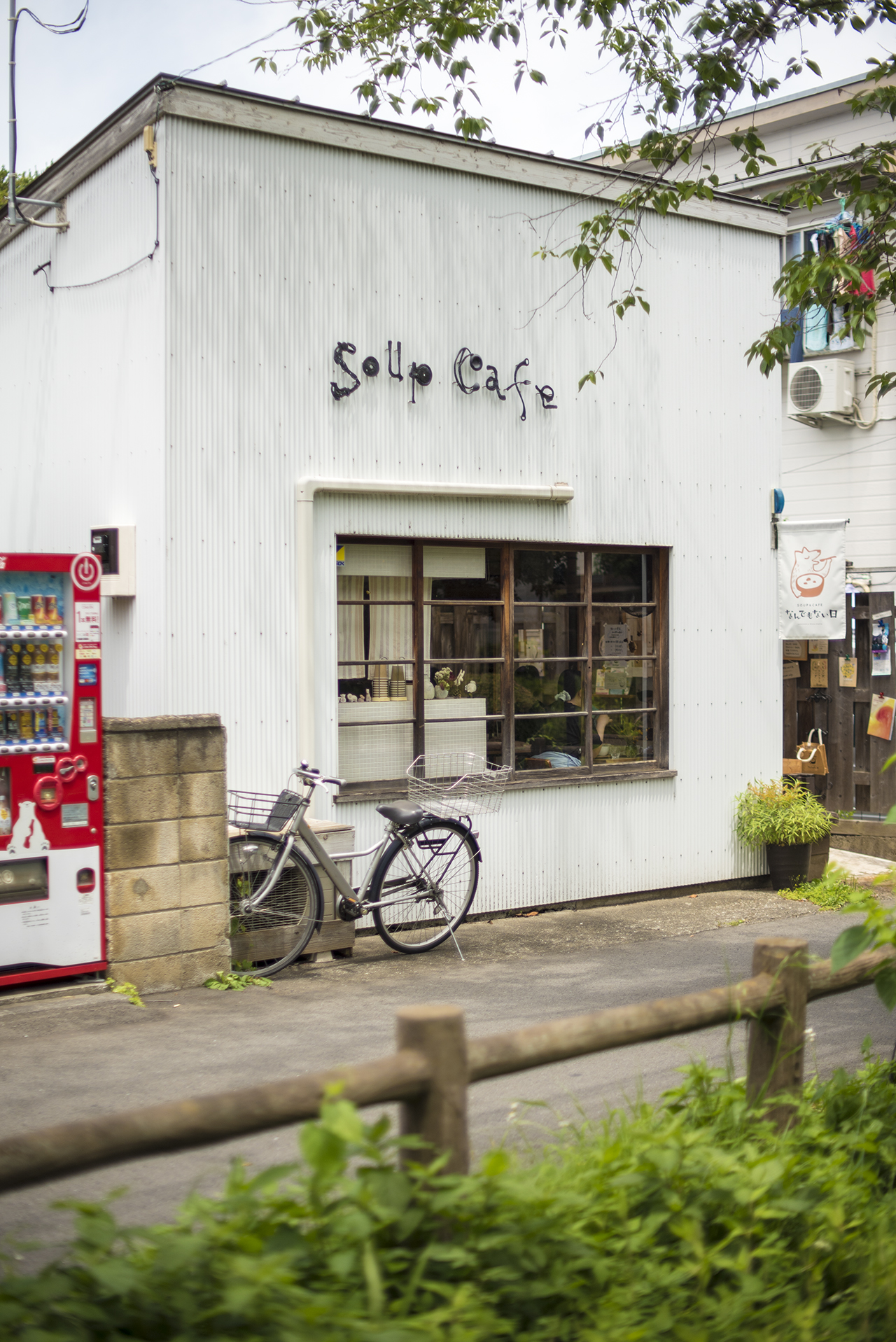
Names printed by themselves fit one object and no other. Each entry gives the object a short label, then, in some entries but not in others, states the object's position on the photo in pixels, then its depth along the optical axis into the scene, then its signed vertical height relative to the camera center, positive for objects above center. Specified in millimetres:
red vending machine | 6926 -497
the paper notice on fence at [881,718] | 13367 -506
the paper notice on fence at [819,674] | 13797 -41
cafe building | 8438 +1556
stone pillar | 7270 -998
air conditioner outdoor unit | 15102 +3341
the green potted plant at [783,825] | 11055 -1326
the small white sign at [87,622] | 7105 +312
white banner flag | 11273 +797
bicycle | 7918 -1258
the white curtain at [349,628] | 9148 +336
